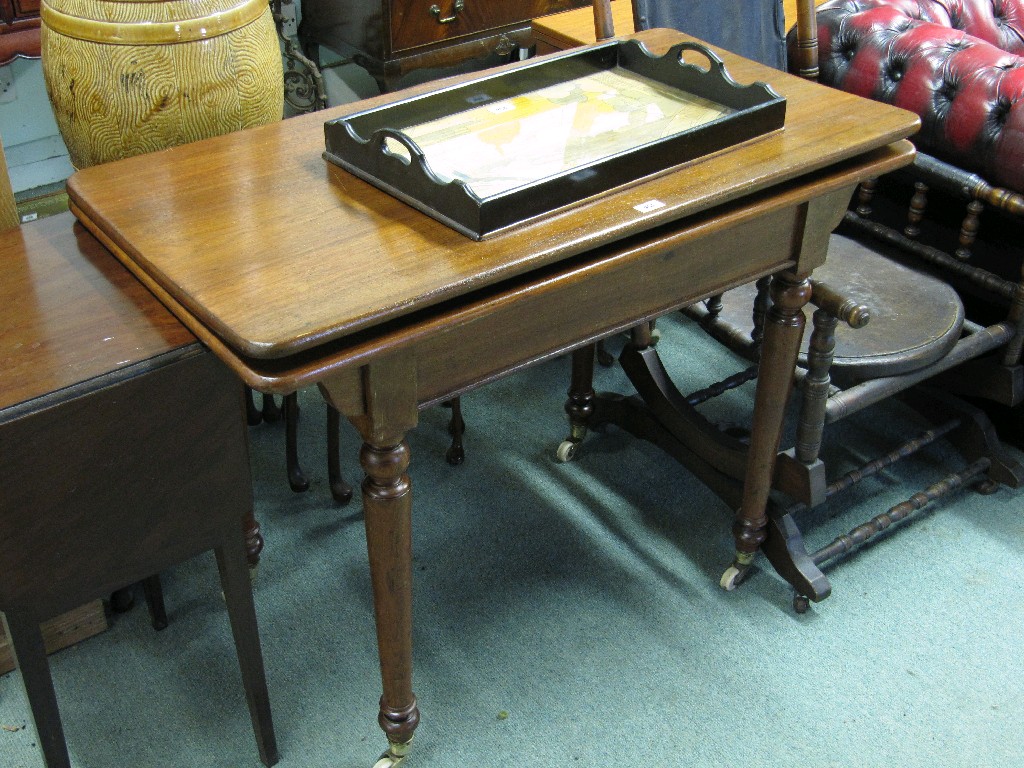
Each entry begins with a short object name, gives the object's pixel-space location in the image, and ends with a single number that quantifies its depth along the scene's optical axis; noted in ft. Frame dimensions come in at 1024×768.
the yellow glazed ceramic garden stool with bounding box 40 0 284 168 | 5.45
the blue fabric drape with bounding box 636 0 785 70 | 7.04
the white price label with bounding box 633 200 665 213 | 4.66
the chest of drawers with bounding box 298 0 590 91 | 9.77
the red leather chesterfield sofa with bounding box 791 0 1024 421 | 6.76
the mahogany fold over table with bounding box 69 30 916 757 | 4.08
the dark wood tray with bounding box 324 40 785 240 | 4.57
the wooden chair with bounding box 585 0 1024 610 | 6.41
